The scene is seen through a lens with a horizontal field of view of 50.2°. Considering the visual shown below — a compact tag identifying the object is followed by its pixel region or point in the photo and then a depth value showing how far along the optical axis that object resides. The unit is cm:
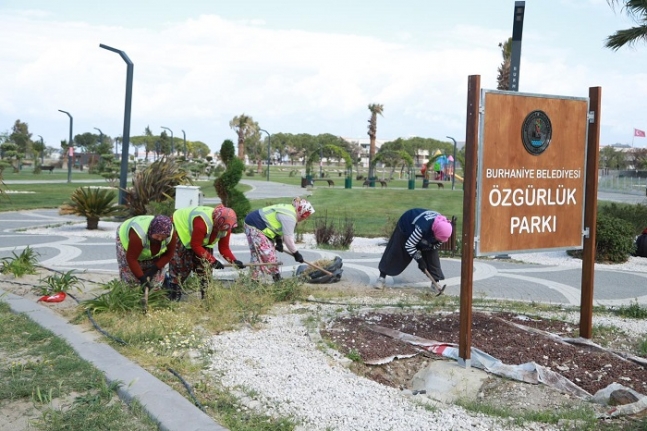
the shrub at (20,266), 896
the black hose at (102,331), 580
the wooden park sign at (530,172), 584
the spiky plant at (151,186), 1680
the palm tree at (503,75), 4074
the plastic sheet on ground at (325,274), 930
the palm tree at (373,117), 7488
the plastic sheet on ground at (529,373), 452
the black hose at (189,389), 441
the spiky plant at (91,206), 1593
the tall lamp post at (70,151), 3841
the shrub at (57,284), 775
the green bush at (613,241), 1278
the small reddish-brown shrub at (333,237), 1396
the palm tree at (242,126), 8884
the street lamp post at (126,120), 1755
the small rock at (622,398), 467
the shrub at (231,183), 1491
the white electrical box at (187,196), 1467
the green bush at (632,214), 1611
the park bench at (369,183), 4526
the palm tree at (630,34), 1670
